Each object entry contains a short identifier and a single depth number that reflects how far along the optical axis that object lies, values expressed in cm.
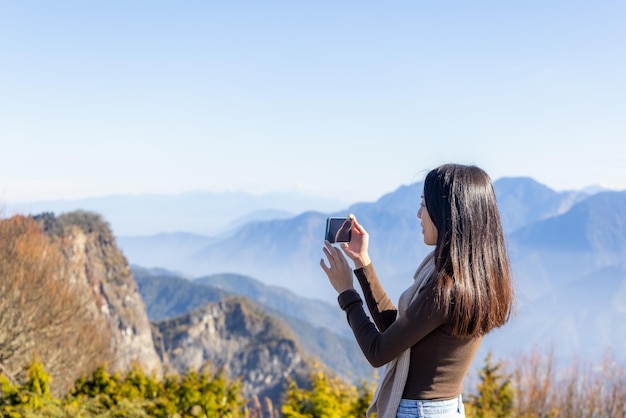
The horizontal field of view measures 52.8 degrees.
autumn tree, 1222
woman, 210
